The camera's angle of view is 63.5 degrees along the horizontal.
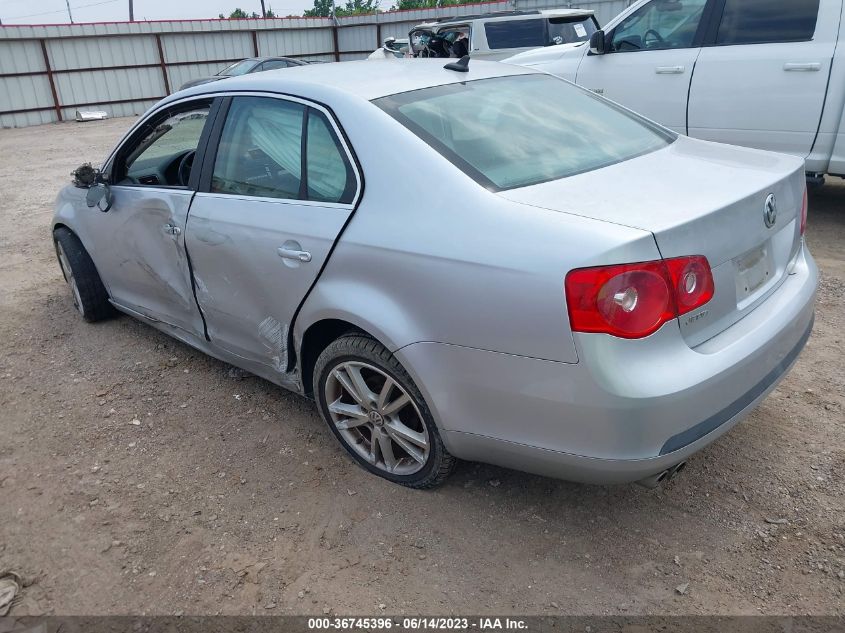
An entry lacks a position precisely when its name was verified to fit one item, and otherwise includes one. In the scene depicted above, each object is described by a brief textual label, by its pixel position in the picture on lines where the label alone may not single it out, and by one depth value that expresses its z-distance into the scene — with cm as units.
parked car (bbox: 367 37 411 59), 1482
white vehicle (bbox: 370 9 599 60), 1027
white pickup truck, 516
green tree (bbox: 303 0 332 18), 6689
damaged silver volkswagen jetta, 204
